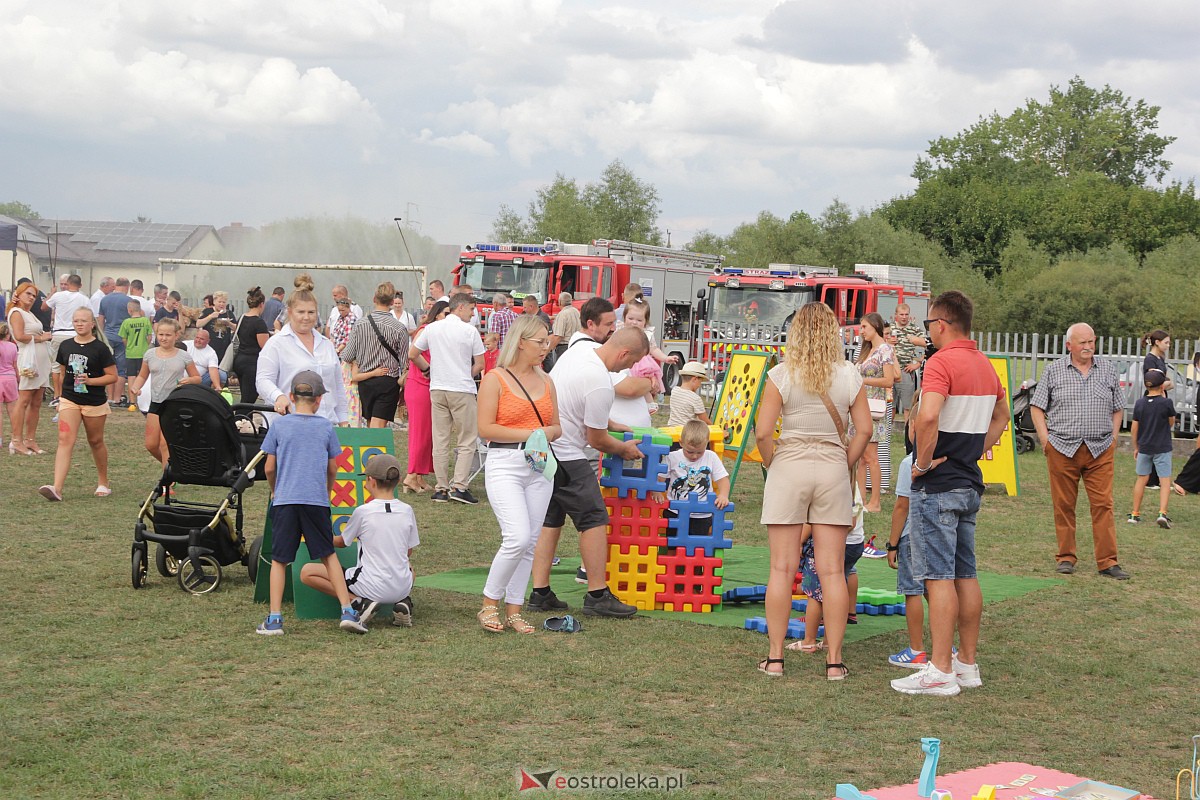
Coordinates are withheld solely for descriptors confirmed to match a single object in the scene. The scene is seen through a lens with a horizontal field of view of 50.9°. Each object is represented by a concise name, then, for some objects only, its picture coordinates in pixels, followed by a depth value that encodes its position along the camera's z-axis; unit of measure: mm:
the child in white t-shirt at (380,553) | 7230
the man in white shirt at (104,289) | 20830
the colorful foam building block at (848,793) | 3975
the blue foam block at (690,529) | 8164
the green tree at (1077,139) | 80250
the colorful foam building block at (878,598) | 8305
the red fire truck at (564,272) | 26156
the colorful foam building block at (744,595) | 8414
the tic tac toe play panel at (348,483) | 7781
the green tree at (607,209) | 67875
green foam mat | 7941
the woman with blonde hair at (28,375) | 14539
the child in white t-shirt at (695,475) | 8156
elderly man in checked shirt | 9750
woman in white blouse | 8125
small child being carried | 9695
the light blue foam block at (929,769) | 4004
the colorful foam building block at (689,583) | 8133
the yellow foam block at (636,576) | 8133
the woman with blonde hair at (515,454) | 7117
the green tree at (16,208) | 163500
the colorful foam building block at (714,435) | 8746
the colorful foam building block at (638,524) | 8156
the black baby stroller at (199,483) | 8031
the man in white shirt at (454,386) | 11906
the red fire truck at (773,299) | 25688
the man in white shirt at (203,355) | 14117
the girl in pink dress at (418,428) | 12383
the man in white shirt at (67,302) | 19578
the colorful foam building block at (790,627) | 7336
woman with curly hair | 6484
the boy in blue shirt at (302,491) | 7109
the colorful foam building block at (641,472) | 8062
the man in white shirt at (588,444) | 7504
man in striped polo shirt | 6352
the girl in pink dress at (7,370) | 13875
